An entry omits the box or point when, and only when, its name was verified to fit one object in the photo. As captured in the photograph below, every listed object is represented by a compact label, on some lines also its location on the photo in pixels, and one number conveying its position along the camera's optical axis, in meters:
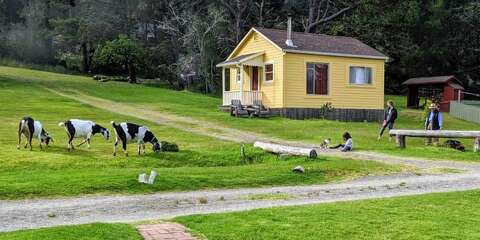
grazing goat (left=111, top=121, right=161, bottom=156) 16.06
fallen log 15.95
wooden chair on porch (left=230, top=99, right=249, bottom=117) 30.31
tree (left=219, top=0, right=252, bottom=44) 51.19
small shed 41.28
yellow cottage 30.72
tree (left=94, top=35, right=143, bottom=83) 49.28
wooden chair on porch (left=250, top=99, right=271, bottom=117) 30.34
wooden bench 19.11
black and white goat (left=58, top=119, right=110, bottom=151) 16.64
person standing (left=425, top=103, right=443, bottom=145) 21.22
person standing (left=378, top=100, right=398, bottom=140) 22.99
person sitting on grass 18.83
